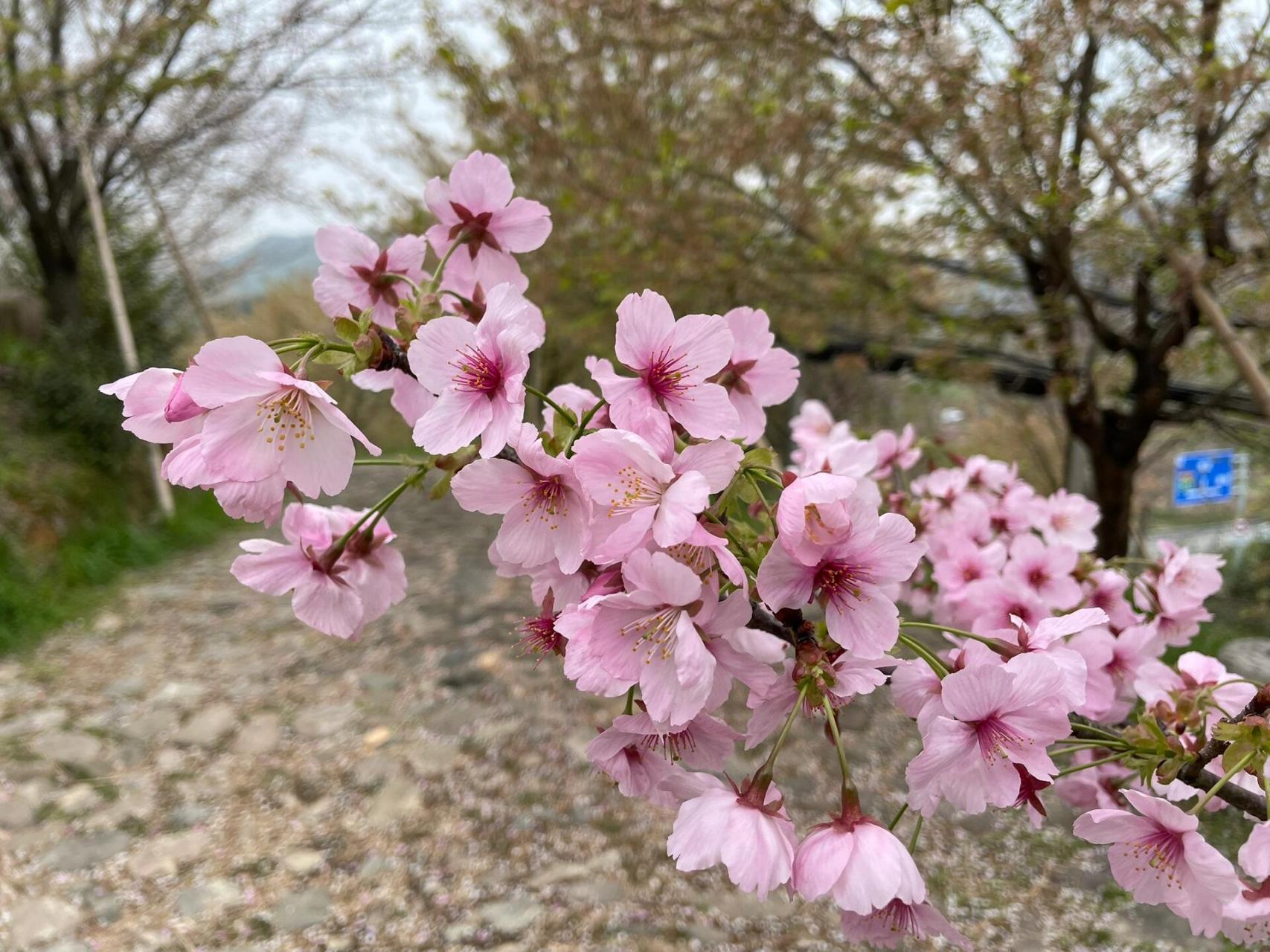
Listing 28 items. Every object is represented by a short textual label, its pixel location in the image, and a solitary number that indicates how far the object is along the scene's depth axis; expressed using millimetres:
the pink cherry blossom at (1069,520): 437
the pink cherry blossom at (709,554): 193
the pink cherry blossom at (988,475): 488
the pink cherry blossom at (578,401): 255
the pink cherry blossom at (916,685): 239
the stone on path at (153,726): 904
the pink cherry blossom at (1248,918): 238
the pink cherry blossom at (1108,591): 365
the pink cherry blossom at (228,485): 203
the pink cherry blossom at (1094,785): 339
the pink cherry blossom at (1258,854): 226
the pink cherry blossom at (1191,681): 303
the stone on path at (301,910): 611
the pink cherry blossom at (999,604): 339
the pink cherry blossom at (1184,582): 350
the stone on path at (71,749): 843
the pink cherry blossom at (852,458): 322
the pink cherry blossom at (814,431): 468
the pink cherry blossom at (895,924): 242
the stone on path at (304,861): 676
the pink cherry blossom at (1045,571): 347
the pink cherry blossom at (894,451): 478
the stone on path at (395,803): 749
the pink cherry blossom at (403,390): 249
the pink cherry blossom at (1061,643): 217
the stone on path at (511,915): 603
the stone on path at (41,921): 597
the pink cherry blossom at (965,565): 374
